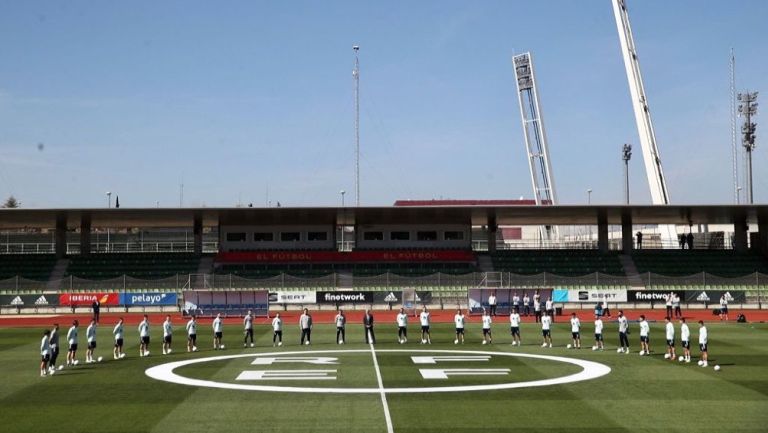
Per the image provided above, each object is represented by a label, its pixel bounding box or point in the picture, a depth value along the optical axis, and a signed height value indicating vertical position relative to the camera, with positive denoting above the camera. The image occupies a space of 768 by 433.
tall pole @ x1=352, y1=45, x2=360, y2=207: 71.50 +15.93
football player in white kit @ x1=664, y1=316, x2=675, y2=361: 26.94 -2.44
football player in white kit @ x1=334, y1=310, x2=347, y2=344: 32.75 -2.25
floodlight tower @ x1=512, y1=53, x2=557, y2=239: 99.38 +18.78
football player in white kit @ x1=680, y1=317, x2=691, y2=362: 26.27 -2.29
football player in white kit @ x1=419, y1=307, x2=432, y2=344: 32.66 -2.25
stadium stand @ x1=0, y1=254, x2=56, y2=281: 63.12 +0.83
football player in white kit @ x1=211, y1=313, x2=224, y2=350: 31.16 -2.35
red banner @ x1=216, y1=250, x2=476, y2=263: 67.69 +1.51
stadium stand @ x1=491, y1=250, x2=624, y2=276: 65.25 +0.89
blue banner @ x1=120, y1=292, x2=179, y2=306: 55.22 -1.68
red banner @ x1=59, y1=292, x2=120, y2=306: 54.97 -1.59
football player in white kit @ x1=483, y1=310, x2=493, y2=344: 32.19 -2.37
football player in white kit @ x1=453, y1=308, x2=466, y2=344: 32.97 -2.24
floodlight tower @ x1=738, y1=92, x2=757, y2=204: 81.31 +16.24
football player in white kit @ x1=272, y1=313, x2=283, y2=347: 31.88 -2.19
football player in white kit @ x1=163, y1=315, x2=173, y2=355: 29.50 -2.19
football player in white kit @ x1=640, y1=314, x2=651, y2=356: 28.33 -2.36
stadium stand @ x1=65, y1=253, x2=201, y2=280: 63.25 +0.85
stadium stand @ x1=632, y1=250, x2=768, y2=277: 64.50 +0.78
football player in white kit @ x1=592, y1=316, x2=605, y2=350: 29.91 -2.44
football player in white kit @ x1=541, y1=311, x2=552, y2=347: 31.08 -2.30
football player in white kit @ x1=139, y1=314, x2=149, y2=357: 29.03 -2.22
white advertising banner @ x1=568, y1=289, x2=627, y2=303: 55.72 -1.64
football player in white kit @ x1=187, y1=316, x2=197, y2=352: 30.52 -2.34
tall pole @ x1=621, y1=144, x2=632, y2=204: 108.69 +16.02
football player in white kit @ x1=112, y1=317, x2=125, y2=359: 28.27 -2.33
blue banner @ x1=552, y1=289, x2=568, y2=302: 55.00 -1.59
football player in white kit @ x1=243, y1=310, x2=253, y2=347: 31.46 -2.09
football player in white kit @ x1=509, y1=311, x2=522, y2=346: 31.83 -2.21
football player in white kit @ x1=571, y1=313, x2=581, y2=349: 30.56 -2.28
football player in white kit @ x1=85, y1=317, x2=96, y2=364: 27.33 -2.30
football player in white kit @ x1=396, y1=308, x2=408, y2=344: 33.00 -2.17
